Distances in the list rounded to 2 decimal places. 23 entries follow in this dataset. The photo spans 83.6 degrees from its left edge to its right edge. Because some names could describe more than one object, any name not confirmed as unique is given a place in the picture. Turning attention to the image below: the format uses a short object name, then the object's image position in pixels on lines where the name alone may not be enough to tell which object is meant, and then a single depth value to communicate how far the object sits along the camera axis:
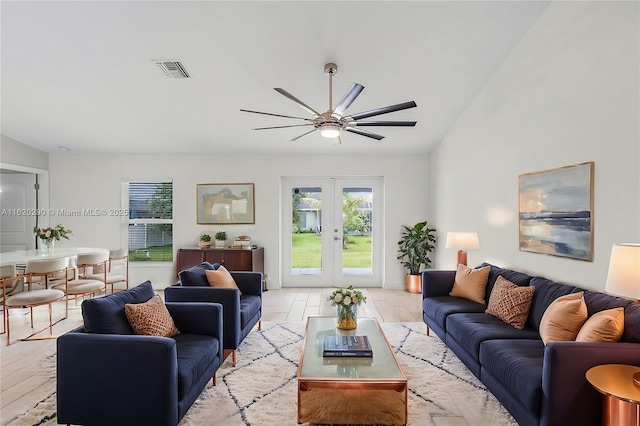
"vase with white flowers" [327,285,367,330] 3.16
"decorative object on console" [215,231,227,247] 6.34
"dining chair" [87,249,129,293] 5.42
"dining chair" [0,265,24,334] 4.01
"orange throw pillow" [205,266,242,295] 3.68
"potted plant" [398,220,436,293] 6.13
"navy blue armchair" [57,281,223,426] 2.06
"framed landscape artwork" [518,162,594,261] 2.78
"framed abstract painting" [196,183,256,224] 6.56
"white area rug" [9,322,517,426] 2.41
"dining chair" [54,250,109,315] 4.54
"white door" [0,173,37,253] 6.46
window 6.70
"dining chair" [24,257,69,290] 4.09
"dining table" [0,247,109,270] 4.31
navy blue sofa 1.89
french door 6.69
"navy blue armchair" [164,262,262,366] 3.20
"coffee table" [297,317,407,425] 2.21
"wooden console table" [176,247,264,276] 6.07
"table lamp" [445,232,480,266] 4.31
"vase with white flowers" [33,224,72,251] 5.09
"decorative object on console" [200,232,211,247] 6.31
